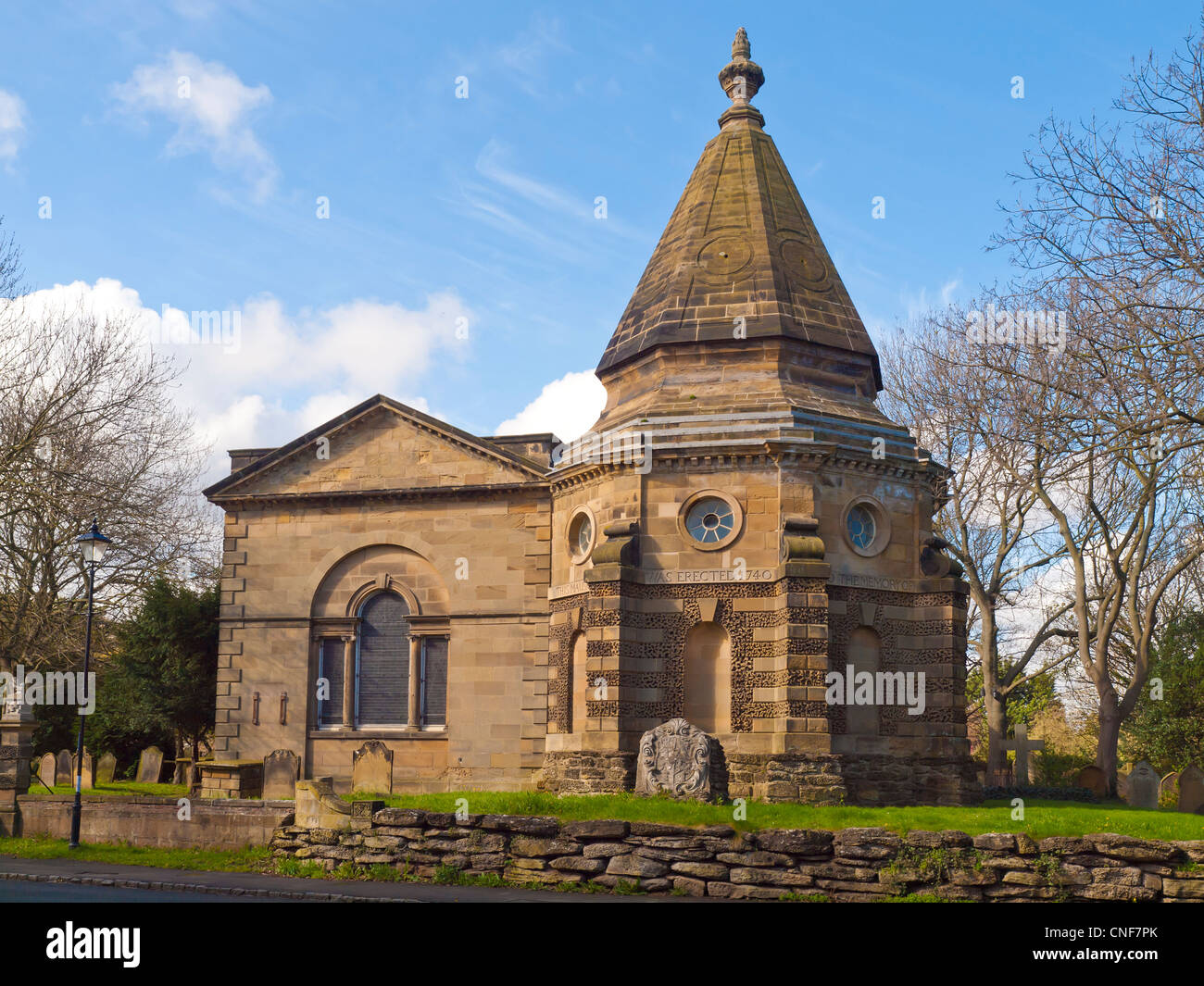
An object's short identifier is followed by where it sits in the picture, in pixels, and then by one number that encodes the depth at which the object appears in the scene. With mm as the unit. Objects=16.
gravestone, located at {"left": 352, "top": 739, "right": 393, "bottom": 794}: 24172
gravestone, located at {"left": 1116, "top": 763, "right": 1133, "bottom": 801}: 37156
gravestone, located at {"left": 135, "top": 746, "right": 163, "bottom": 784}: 33250
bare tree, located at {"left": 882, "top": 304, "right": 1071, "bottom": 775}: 31562
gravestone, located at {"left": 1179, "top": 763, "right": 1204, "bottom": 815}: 30266
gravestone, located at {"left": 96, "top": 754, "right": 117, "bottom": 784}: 32844
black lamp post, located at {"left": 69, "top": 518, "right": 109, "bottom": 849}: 21898
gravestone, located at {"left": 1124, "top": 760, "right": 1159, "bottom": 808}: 30406
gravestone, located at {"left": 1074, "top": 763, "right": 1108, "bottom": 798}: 32406
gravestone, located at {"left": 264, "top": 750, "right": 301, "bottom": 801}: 23953
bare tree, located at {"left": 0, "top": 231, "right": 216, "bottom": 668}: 29328
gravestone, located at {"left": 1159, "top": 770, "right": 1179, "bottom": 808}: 36125
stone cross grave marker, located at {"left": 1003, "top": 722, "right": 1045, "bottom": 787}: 36688
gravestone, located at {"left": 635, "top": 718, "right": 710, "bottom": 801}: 20000
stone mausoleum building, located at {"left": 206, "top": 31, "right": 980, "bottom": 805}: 23062
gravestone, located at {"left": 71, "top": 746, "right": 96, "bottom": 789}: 32500
